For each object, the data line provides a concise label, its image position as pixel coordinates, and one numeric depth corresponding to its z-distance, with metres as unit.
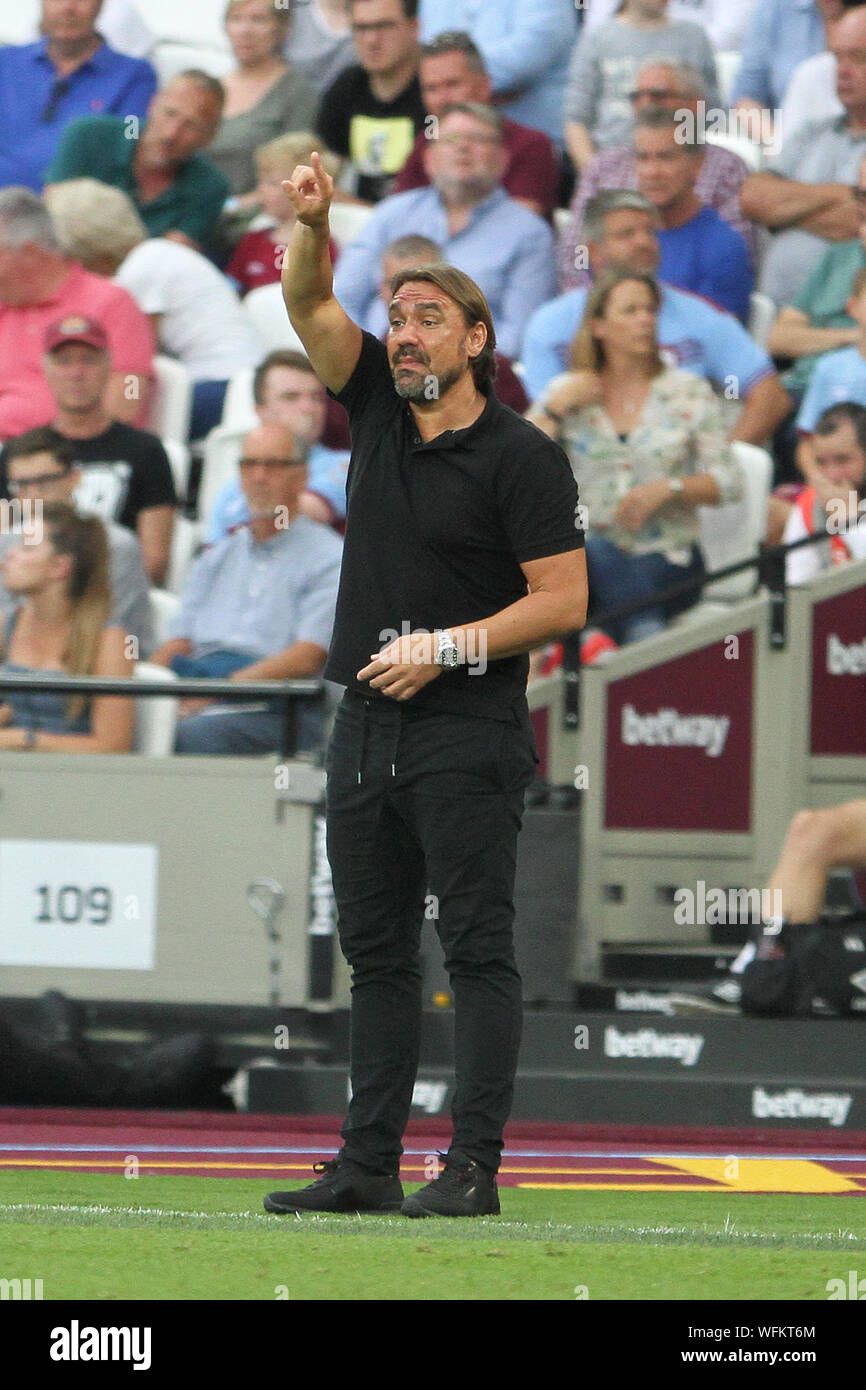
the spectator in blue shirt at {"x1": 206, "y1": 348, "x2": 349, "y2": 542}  18.56
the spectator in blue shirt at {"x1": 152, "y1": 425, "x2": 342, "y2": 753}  16.58
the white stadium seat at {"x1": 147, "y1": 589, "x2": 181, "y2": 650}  17.28
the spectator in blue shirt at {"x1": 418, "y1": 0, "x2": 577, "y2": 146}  22.94
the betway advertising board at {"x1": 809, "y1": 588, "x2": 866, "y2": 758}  15.85
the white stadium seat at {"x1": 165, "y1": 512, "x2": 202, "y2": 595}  18.52
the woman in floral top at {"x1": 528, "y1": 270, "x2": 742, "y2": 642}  16.92
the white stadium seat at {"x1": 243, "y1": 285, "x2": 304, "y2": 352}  21.36
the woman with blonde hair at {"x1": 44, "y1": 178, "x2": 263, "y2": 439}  20.94
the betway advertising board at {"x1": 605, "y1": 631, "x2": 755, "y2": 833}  15.91
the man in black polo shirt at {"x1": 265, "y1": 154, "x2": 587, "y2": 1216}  9.32
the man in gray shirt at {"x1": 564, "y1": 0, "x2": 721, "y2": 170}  21.44
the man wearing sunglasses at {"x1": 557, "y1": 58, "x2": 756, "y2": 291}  19.89
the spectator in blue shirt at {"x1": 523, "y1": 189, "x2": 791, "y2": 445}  18.73
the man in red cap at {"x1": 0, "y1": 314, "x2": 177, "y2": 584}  18.48
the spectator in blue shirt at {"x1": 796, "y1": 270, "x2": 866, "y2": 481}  18.30
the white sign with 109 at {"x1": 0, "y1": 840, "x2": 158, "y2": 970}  15.14
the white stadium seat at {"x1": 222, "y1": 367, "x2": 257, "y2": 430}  19.78
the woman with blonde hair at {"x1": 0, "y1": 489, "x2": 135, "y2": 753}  15.95
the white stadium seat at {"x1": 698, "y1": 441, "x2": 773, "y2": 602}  17.83
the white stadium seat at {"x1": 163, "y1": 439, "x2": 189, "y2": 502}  19.11
